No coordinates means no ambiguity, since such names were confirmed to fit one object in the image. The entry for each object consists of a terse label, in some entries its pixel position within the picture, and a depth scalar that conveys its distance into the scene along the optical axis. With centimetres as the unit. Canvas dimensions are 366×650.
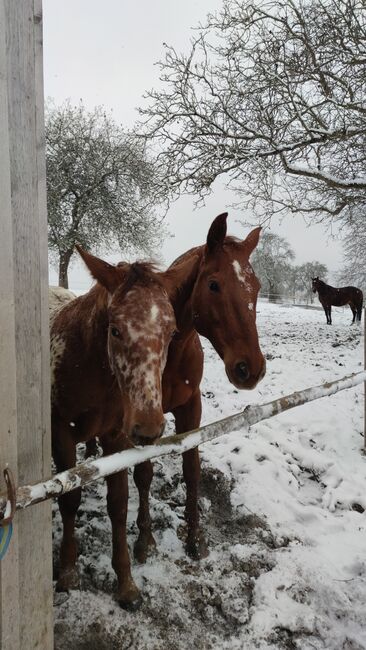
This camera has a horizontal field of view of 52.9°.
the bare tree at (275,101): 709
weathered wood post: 123
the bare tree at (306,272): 6594
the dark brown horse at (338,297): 1675
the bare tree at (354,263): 2629
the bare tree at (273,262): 5059
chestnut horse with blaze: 231
